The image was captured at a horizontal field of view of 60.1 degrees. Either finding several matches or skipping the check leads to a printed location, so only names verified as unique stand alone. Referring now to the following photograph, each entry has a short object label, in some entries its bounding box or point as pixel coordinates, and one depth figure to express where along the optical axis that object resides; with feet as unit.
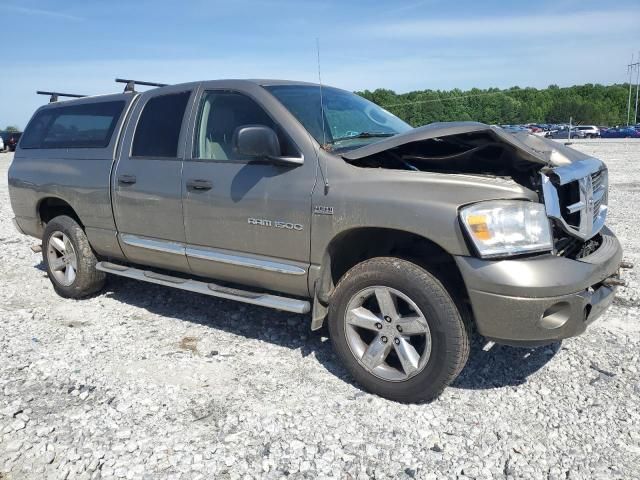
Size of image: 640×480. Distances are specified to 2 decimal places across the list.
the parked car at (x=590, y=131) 166.09
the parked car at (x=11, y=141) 119.72
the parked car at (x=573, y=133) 140.85
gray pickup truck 9.68
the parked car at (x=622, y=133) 162.87
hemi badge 11.12
